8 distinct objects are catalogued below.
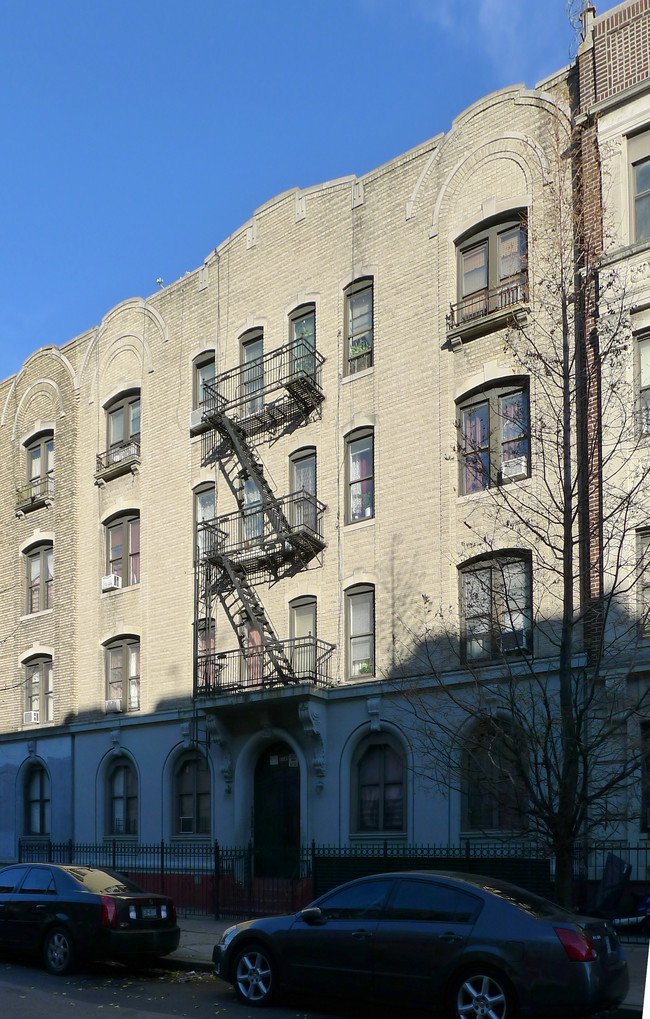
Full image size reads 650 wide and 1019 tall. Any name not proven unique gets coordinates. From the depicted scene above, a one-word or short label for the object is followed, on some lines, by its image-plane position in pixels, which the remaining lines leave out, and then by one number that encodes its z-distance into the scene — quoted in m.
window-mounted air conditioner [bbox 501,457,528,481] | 19.19
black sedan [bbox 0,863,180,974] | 14.47
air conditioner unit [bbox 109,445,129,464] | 28.15
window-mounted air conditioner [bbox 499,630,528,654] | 18.72
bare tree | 13.72
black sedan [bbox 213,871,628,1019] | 10.14
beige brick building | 20.45
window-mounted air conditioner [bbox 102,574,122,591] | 27.53
